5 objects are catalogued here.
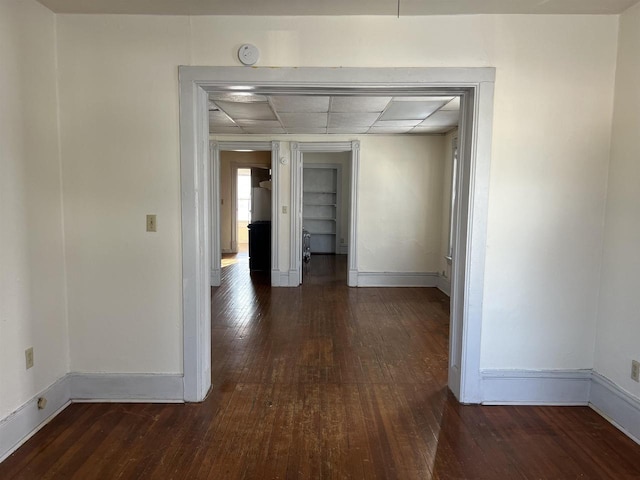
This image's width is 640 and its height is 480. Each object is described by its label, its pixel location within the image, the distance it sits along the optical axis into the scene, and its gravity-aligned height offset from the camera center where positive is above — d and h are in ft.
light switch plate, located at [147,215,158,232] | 8.36 -0.39
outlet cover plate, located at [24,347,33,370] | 7.29 -2.84
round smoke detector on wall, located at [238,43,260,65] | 7.98 +3.07
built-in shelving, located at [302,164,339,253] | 32.53 +0.12
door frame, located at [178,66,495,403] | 8.05 +0.89
